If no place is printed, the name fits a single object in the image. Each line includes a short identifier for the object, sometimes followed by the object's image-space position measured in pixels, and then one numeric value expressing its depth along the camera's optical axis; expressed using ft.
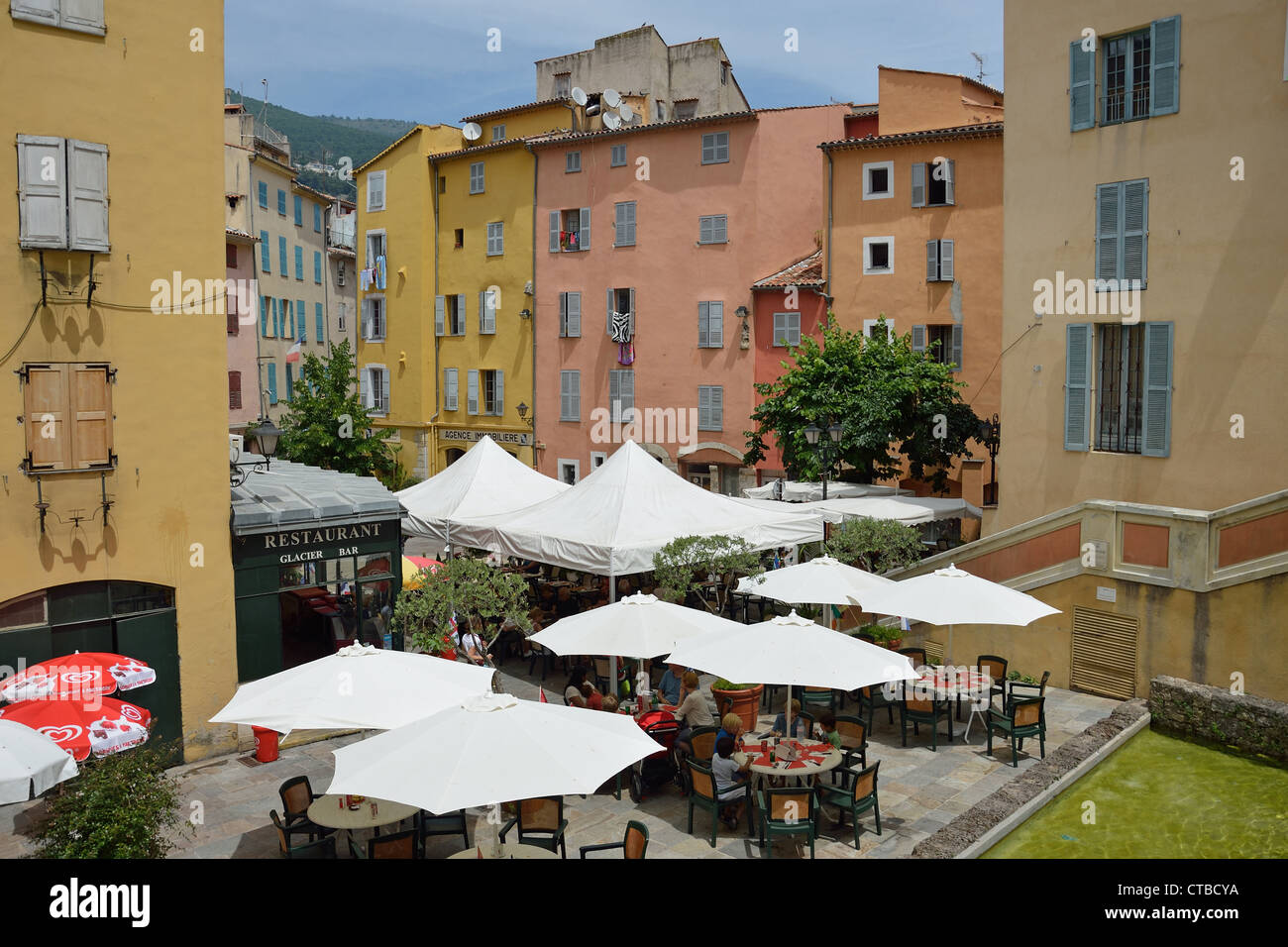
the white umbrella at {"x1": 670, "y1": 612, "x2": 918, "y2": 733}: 30.40
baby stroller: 33.99
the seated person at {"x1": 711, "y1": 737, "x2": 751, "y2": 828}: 30.53
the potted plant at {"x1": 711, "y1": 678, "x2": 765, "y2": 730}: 39.58
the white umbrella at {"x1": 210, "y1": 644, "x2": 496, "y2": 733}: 28.68
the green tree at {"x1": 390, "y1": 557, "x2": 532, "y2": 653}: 40.91
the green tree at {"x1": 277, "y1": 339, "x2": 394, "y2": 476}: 100.83
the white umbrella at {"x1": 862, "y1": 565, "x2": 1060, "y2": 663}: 37.91
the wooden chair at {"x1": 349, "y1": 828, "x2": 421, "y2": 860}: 26.43
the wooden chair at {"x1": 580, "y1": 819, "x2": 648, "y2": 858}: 24.67
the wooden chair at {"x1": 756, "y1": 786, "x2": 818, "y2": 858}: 28.72
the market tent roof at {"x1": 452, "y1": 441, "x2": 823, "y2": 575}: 48.98
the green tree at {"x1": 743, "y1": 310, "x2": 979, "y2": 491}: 74.74
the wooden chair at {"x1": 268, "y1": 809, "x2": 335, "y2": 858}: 27.76
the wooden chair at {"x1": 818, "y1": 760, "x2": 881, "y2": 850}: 29.96
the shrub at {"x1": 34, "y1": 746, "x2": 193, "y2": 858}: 22.33
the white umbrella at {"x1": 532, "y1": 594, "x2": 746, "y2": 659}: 36.27
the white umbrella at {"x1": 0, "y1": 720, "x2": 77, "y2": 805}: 24.80
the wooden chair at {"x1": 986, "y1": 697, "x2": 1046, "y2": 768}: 36.55
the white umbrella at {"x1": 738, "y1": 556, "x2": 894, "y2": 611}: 40.83
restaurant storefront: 43.34
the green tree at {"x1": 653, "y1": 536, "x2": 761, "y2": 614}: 45.75
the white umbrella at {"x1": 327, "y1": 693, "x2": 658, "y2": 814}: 21.39
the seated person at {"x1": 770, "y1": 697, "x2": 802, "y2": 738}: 34.81
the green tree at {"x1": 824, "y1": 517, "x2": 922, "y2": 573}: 50.88
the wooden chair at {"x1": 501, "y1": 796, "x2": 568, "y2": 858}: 28.89
